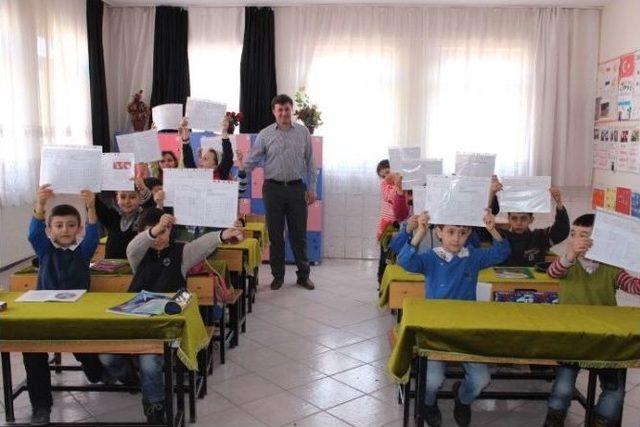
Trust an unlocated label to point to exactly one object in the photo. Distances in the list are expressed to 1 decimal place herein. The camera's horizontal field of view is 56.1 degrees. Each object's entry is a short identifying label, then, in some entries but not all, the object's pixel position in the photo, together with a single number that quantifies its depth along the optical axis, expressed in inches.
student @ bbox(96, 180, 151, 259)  151.9
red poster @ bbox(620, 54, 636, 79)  243.2
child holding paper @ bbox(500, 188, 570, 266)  158.4
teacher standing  228.5
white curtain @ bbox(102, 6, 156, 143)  298.0
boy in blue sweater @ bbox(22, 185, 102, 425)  117.0
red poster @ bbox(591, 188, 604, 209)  271.4
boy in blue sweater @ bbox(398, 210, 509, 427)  119.3
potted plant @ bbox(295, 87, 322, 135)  273.9
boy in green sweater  109.5
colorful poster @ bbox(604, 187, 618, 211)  258.8
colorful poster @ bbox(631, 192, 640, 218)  236.1
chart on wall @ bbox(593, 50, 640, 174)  240.8
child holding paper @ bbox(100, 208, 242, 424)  122.6
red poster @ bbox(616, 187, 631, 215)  245.6
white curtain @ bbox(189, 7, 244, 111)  293.7
